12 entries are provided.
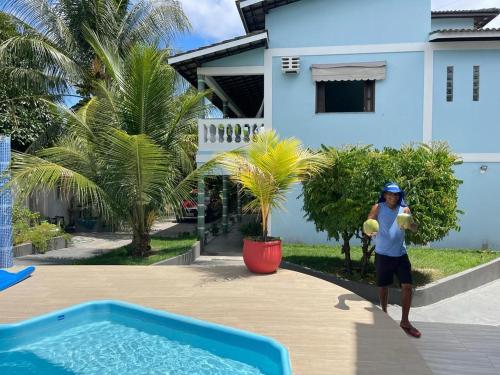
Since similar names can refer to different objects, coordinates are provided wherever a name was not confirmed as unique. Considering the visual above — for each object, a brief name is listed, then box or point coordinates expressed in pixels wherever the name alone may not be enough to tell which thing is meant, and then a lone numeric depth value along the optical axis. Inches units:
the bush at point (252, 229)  529.6
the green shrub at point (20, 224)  432.8
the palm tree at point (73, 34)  552.7
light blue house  463.8
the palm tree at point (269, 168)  287.4
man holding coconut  215.8
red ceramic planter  291.1
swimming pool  174.7
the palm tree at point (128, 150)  332.5
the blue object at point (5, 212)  323.3
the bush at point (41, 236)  437.4
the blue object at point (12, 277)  269.4
